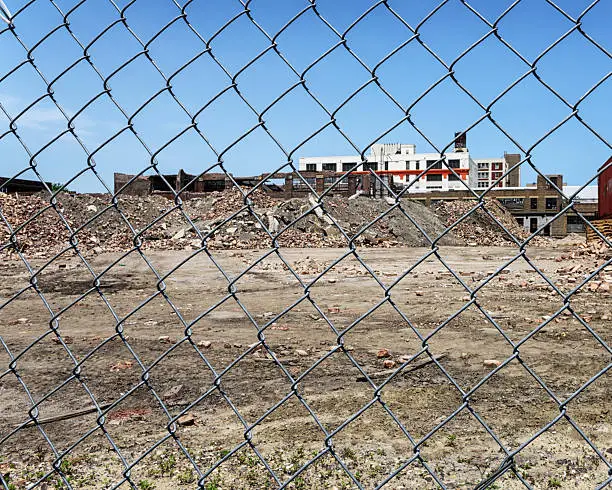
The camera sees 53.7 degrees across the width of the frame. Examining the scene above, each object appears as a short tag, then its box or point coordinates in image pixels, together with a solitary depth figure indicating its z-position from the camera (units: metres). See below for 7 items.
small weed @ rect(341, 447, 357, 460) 3.00
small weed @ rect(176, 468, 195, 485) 2.68
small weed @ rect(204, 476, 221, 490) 2.62
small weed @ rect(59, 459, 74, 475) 2.80
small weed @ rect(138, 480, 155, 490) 2.61
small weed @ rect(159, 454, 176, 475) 2.77
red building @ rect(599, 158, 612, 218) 17.17
